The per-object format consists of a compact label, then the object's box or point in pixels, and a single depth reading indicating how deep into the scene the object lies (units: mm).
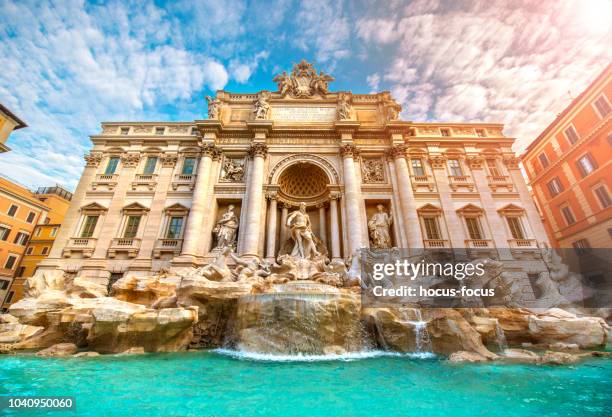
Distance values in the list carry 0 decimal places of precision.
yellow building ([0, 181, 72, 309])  23453
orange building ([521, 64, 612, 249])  17688
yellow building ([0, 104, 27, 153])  16750
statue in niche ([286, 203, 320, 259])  12664
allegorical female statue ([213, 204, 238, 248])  15383
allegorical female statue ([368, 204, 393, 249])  15586
